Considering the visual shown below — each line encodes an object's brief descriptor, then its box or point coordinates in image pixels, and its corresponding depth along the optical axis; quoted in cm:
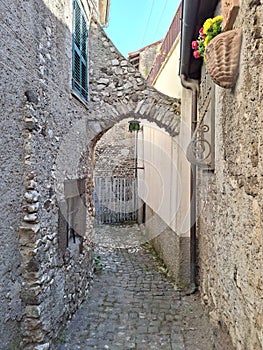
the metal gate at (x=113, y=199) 1023
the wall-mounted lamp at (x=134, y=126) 701
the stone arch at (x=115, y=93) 474
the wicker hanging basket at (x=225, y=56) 184
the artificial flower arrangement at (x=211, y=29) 229
